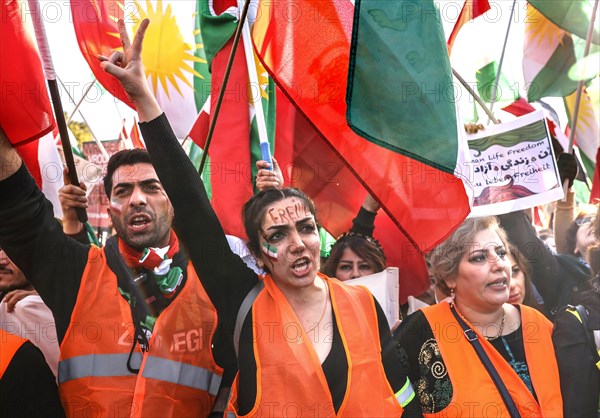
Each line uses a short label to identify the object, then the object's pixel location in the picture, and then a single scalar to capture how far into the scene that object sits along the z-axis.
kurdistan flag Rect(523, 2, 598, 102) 4.99
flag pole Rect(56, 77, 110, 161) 4.87
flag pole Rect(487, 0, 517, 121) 4.42
